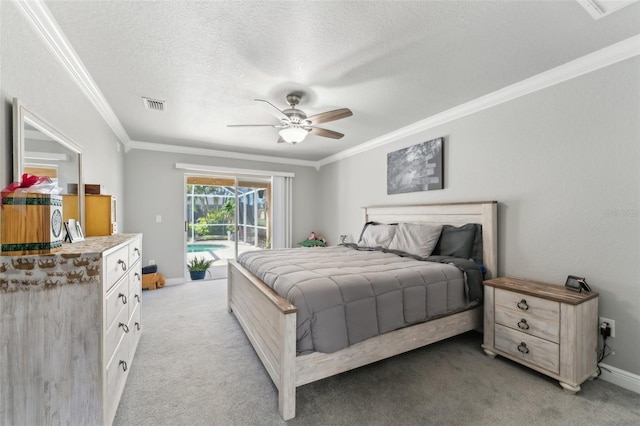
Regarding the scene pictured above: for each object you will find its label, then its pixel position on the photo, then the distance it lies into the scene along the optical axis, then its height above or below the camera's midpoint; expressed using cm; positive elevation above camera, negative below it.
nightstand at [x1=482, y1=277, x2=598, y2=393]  183 -89
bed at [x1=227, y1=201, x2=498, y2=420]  157 -93
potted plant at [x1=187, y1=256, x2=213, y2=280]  494 -107
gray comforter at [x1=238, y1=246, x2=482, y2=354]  166 -59
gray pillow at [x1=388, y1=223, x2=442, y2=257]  292 -32
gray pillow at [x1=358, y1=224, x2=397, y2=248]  347 -34
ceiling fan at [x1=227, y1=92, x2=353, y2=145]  254 +90
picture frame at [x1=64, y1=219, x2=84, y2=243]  175 -15
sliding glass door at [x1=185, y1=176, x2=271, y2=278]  521 -13
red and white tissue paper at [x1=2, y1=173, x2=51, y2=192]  122 +13
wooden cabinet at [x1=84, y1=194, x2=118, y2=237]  228 -4
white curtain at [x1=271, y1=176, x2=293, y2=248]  560 -1
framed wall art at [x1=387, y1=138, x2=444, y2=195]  326 +58
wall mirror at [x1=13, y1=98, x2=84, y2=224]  138 +34
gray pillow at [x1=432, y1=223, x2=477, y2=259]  272 -32
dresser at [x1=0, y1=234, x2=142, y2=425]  116 -59
